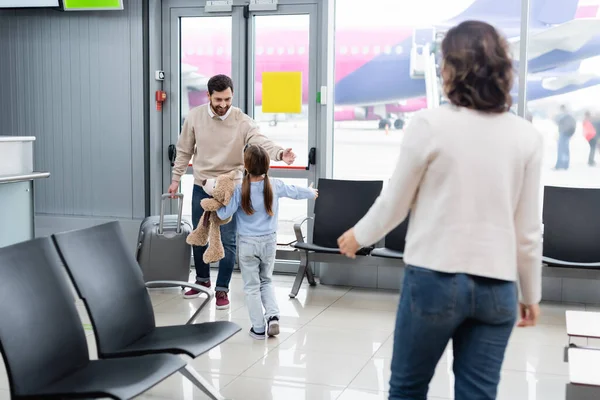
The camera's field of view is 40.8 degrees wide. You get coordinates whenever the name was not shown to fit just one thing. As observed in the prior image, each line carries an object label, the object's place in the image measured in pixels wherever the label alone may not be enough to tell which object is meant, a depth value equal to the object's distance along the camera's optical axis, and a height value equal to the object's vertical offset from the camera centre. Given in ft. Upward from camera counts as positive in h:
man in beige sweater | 17.17 -0.15
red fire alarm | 21.47 +0.95
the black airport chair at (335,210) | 19.07 -1.77
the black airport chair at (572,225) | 17.52 -1.86
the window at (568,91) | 18.78 +1.13
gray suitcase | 18.76 -2.67
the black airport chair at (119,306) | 9.99 -2.24
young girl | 14.34 -1.66
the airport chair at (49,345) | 8.33 -2.32
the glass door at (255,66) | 20.63 +1.78
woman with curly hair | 6.38 -0.53
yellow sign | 20.66 +1.11
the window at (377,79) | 20.04 +1.46
